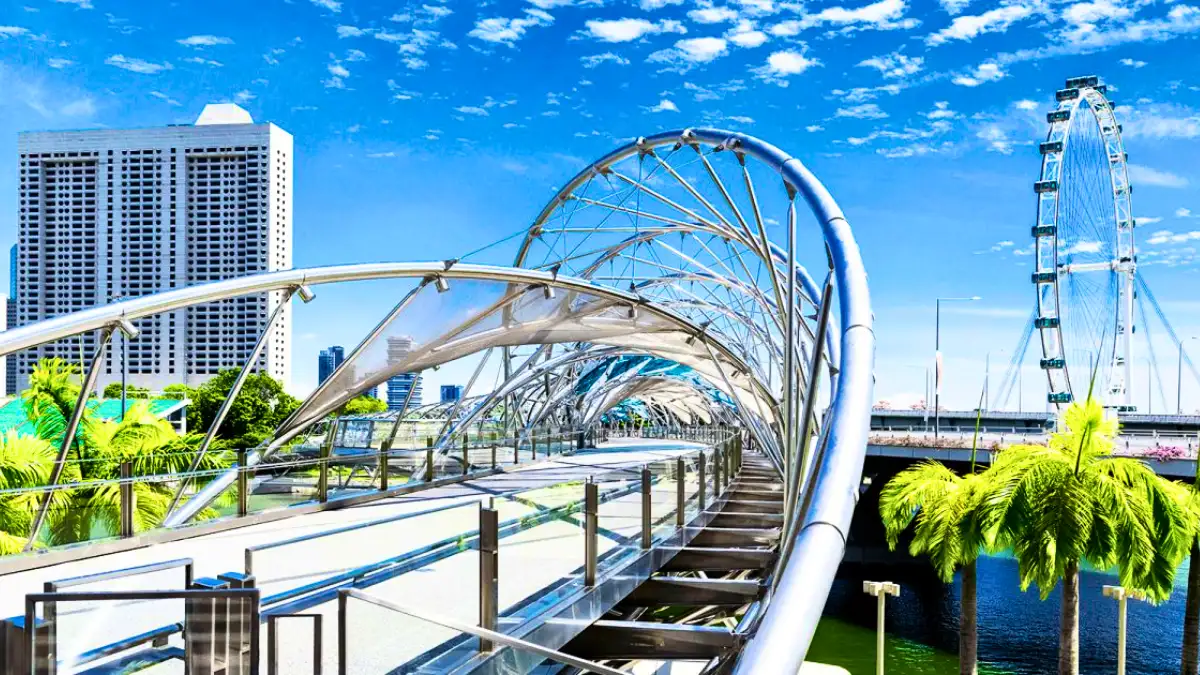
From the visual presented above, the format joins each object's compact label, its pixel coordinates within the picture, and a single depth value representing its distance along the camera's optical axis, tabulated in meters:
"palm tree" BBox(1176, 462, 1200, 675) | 23.16
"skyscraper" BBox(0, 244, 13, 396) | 173.96
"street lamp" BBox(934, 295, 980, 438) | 67.31
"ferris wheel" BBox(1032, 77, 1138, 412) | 56.09
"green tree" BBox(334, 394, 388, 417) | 111.56
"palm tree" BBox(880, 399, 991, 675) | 23.12
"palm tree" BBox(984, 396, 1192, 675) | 20.84
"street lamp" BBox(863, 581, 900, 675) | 28.17
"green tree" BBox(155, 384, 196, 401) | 110.41
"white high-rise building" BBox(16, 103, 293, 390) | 167.75
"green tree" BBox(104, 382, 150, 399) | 100.51
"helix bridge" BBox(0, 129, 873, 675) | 5.57
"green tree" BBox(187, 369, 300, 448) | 78.50
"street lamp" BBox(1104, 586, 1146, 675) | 24.33
